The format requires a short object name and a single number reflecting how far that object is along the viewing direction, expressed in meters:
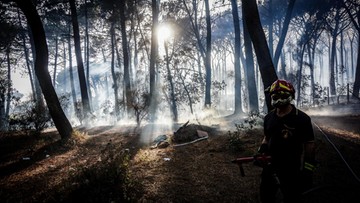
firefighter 2.98
